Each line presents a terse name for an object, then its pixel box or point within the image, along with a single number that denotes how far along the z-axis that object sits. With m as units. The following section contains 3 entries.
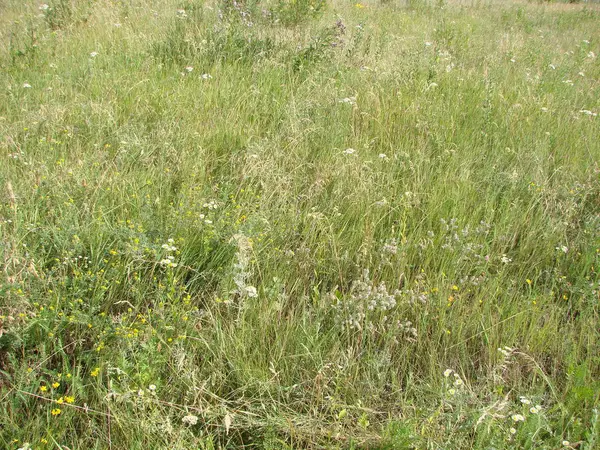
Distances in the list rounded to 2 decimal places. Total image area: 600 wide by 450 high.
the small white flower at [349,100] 4.00
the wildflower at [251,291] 2.26
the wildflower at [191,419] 1.83
